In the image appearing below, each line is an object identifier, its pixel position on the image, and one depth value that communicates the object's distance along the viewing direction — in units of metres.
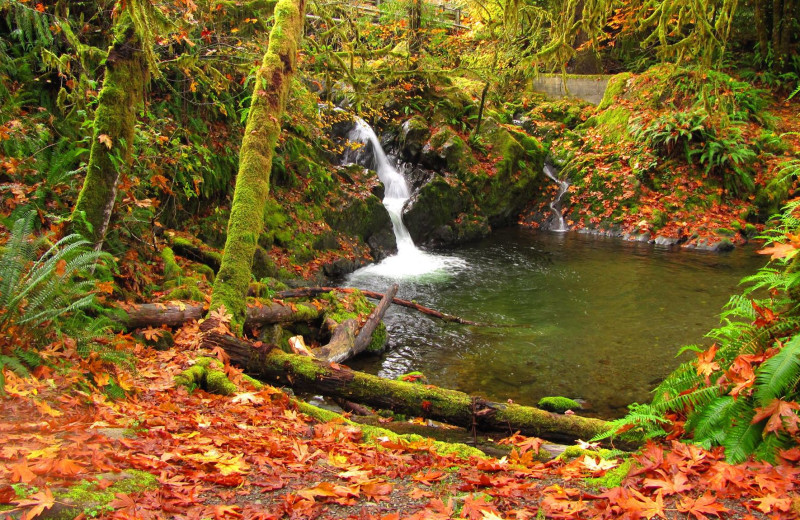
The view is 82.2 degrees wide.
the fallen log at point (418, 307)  7.73
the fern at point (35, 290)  3.00
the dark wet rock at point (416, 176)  15.49
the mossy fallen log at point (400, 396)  3.57
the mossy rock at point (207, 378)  3.67
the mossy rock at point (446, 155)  15.96
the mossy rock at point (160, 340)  4.53
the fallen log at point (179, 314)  4.61
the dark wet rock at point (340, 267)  10.36
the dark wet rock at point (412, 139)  16.00
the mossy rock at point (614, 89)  19.22
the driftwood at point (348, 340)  6.19
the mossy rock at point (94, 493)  1.63
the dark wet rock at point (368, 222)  11.52
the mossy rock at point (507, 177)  16.31
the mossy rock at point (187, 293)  5.33
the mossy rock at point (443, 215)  14.36
